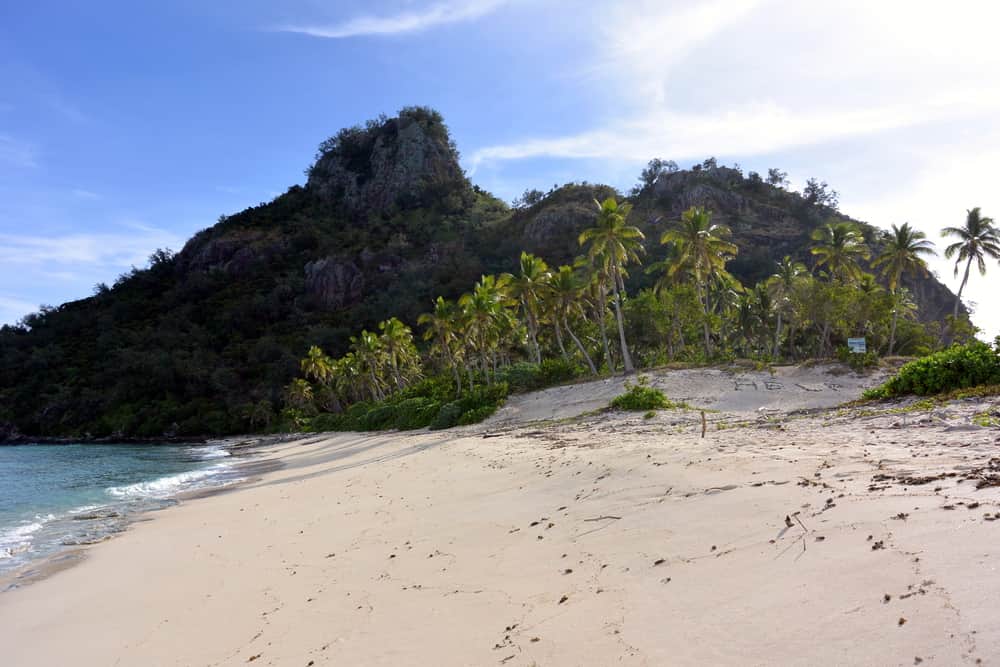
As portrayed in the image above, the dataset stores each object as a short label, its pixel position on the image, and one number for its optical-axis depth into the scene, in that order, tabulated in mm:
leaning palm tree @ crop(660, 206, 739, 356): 38125
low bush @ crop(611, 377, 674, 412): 22422
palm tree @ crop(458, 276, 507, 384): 37906
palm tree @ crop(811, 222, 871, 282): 43000
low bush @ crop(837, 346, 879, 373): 27859
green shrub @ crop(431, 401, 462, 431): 33906
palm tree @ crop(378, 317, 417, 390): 52875
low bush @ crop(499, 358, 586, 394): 36312
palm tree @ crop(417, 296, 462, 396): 41000
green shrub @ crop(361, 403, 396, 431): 43506
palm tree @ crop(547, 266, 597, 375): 40750
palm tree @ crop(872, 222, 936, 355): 41469
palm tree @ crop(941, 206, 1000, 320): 40062
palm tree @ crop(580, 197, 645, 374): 34000
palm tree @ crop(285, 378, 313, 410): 73000
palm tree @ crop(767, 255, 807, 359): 44384
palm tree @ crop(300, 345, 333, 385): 68875
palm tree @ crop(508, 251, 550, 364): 39625
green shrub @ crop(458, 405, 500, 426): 31716
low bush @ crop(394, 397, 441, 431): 38750
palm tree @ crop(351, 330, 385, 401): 56312
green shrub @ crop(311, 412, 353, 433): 56259
